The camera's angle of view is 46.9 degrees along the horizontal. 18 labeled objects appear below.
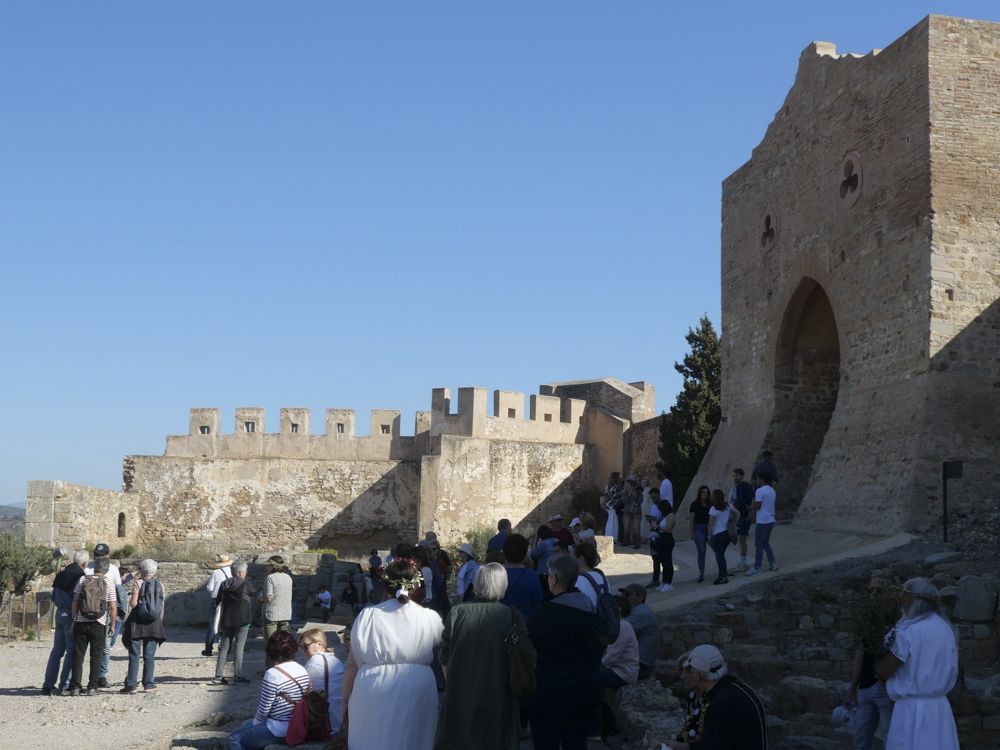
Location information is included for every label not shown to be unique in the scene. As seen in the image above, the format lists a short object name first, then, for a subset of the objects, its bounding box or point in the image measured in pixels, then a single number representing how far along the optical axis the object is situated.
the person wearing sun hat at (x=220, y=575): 12.59
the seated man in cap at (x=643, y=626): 8.77
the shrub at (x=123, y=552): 27.00
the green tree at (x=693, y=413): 25.11
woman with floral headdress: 5.53
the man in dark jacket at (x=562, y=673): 6.09
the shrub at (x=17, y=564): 19.81
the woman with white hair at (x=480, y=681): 5.64
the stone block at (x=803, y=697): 8.48
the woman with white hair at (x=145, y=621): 11.10
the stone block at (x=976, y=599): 10.22
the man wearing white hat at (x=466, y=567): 10.21
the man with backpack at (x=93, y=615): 10.85
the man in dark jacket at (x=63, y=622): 11.03
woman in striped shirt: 7.12
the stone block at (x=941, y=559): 11.66
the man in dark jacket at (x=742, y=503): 13.29
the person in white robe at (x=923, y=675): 5.72
